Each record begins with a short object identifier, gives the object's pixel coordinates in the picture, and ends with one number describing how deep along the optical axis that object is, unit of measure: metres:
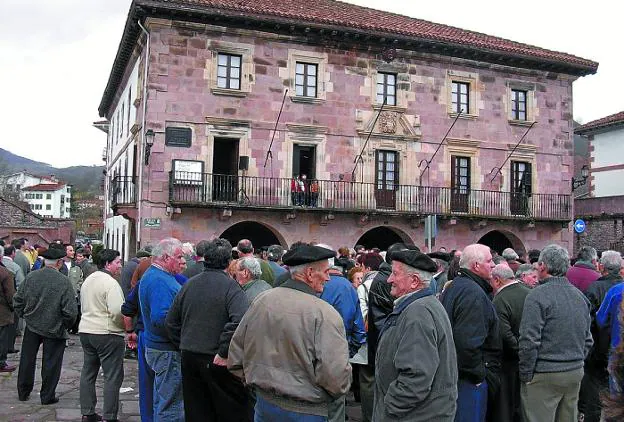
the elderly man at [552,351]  5.45
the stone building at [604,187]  27.27
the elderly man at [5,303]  9.32
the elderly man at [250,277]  6.45
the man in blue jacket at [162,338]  5.93
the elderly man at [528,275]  7.23
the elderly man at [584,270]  7.91
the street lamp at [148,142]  18.05
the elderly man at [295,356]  3.87
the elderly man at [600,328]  6.53
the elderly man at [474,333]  4.99
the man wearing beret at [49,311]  7.75
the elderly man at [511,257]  9.09
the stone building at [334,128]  18.81
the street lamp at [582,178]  22.20
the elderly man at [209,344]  5.22
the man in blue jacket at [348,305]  6.27
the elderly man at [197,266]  8.11
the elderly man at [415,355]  3.73
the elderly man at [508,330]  5.87
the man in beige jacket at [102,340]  7.02
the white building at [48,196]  103.12
